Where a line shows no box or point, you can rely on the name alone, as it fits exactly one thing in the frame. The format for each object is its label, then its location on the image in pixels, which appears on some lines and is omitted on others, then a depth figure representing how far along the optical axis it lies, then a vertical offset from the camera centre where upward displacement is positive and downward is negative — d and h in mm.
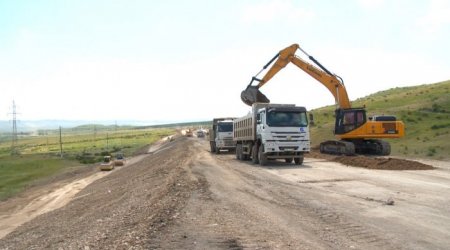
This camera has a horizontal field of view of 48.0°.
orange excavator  31500 +583
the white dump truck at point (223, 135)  44438 -460
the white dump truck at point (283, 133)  26875 -184
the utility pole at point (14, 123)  102338 +2059
